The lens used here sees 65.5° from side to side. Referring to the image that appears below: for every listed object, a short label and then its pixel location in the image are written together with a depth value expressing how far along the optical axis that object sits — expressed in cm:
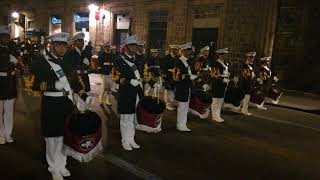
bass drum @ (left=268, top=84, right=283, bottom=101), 983
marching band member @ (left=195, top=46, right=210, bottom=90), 680
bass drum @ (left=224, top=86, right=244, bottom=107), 795
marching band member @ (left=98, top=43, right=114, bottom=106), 849
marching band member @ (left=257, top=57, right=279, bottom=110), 872
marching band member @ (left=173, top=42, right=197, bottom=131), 604
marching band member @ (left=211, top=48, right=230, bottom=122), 704
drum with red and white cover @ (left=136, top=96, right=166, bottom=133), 550
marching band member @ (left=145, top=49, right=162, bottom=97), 818
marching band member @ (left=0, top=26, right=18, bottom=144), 480
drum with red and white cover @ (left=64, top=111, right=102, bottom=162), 374
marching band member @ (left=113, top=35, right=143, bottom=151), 491
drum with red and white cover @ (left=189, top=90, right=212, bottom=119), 689
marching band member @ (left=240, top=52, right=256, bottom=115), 797
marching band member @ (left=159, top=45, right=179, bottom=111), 618
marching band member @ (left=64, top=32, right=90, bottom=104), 661
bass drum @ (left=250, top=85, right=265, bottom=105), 901
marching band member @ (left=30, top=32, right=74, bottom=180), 373
